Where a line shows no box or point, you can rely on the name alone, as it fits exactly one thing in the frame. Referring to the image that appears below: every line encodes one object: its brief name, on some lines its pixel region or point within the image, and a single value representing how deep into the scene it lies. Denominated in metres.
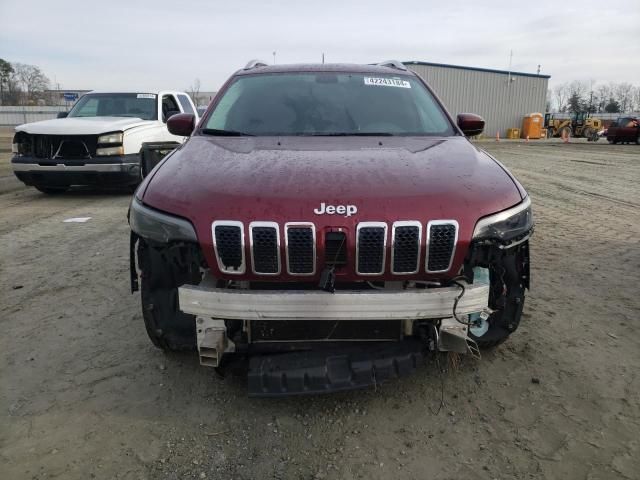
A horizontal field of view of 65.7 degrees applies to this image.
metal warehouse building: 37.53
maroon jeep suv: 2.14
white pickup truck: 7.65
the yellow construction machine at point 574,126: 37.91
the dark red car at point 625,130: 29.06
